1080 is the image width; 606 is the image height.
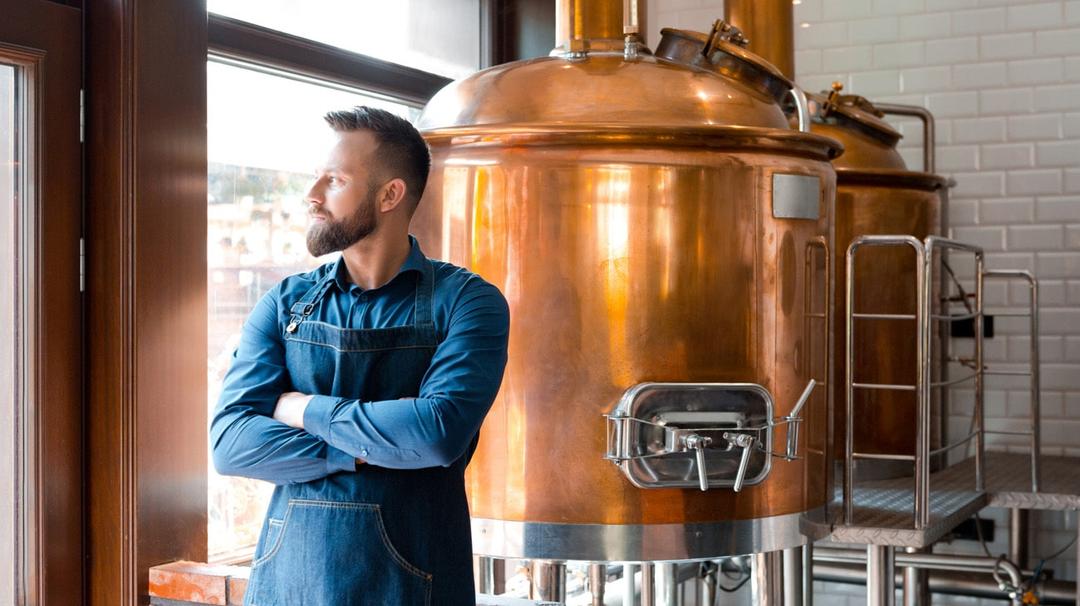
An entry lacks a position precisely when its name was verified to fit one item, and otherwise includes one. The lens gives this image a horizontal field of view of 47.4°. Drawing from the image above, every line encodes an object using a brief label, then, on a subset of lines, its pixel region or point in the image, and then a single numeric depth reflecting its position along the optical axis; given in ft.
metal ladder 10.58
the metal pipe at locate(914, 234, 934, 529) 10.57
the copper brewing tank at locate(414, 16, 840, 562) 9.40
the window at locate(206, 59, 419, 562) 11.15
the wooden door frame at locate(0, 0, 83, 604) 9.00
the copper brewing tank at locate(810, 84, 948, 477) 13.38
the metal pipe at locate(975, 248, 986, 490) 12.59
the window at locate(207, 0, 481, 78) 12.13
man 5.82
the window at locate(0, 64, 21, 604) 8.86
